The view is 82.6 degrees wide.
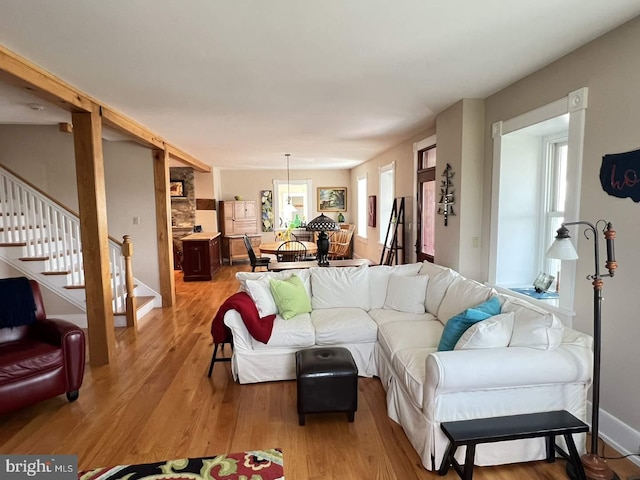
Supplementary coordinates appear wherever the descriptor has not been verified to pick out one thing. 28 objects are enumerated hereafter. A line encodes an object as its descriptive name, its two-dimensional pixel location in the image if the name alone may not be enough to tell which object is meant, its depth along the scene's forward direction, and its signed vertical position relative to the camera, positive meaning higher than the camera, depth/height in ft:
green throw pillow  10.85 -2.53
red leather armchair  8.15 -3.36
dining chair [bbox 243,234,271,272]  20.98 -2.63
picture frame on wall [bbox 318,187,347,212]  32.91 +1.39
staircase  14.44 -1.01
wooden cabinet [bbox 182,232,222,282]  23.50 -2.74
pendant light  32.36 +0.71
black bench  5.99 -3.73
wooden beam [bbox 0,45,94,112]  7.63 +3.21
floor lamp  6.38 -2.26
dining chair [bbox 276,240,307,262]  21.18 -2.14
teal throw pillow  7.64 -2.35
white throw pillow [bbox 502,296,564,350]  6.97 -2.31
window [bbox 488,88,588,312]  10.60 +0.39
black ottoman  8.08 -3.86
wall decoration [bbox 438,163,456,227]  12.67 +0.65
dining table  21.66 -2.03
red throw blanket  9.85 -2.93
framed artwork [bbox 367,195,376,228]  24.63 +0.20
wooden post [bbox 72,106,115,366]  10.84 -0.47
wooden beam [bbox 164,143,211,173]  18.75 +3.50
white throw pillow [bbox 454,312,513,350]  7.03 -2.38
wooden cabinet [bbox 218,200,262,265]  29.76 -0.96
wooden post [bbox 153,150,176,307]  17.63 -0.46
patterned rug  6.65 -4.75
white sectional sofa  6.69 -3.07
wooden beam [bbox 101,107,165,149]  11.78 +3.28
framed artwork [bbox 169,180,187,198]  27.55 +2.15
